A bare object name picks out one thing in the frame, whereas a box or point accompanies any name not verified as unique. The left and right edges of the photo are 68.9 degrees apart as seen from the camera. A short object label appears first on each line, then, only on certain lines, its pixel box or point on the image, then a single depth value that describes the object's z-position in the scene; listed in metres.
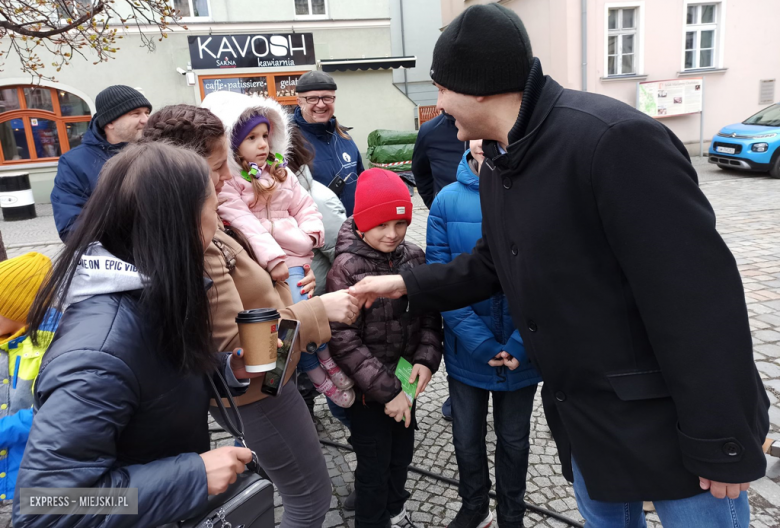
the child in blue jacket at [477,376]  2.45
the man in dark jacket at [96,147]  3.33
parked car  12.01
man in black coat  1.29
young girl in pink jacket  2.45
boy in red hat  2.37
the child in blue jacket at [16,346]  2.22
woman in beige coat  2.00
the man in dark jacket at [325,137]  3.69
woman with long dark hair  1.16
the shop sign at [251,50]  15.41
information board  15.16
